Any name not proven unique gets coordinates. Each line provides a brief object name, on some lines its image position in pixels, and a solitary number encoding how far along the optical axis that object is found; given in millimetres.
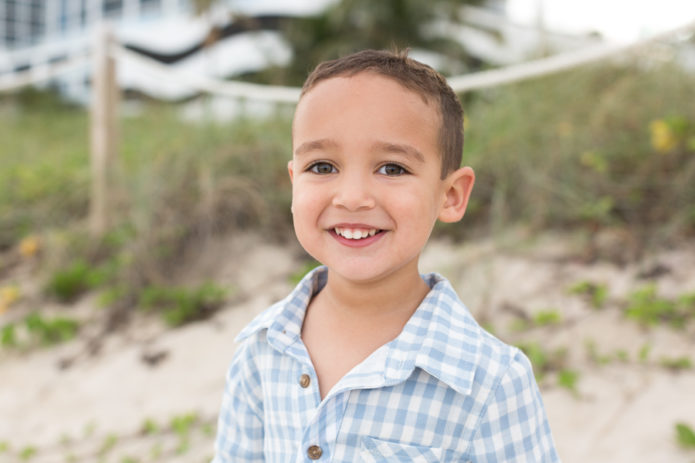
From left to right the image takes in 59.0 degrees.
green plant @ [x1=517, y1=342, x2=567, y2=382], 2361
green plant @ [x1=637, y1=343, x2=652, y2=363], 2299
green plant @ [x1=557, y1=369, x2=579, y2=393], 2220
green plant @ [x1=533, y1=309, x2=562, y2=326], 2570
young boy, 971
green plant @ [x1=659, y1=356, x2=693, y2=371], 2240
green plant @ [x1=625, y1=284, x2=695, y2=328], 2461
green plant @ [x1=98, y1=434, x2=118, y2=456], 2434
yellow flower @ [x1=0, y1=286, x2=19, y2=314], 3523
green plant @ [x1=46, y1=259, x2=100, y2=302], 3588
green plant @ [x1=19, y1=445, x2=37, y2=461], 2465
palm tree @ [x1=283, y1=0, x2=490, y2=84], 14273
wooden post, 3807
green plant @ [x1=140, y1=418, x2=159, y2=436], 2494
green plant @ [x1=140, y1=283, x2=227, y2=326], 3230
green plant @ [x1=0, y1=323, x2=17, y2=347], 3244
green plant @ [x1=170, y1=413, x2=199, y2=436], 2414
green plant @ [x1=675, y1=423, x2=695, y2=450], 1868
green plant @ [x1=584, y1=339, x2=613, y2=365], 2338
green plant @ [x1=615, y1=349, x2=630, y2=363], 2333
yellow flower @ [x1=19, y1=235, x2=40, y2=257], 3840
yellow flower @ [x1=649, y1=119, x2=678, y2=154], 2939
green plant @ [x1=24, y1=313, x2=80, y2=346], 3305
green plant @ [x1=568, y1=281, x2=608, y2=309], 2650
